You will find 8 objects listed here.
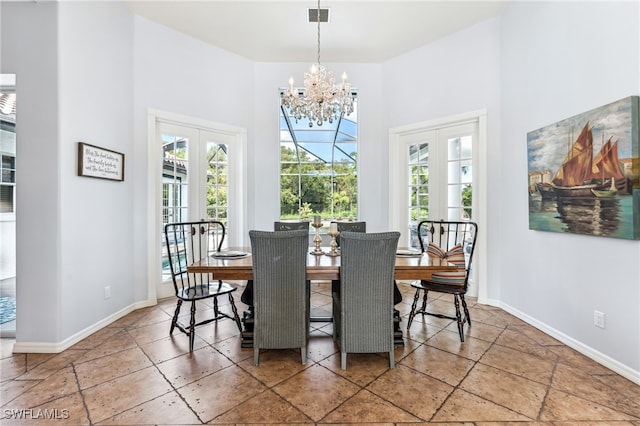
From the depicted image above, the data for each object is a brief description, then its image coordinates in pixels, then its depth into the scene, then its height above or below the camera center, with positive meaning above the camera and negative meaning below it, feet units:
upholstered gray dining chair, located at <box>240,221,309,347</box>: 8.00 -2.96
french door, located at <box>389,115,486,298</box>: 12.22 +1.78
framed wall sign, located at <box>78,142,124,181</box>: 8.49 +1.70
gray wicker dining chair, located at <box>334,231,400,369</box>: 6.31 -1.79
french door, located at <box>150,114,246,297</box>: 12.00 +1.68
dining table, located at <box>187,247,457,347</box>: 6.98 -1.31
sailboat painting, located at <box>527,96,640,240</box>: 6.42 +0.99
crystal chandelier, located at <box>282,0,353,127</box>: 9.81 +3.93
